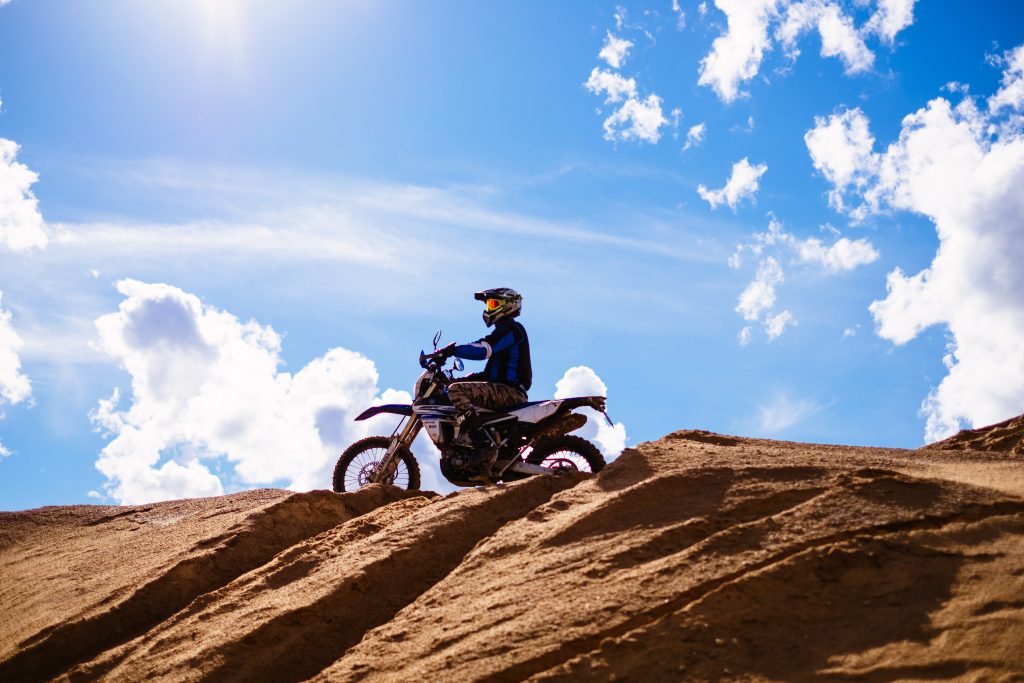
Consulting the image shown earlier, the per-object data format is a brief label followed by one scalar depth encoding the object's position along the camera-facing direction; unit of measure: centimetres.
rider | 1098
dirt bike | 1012
